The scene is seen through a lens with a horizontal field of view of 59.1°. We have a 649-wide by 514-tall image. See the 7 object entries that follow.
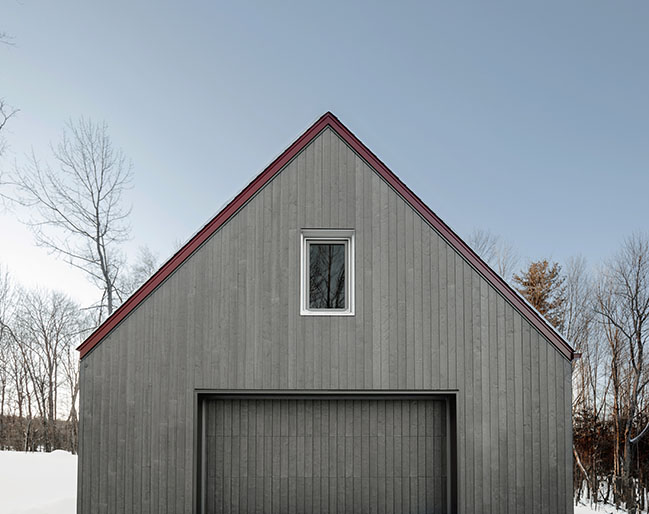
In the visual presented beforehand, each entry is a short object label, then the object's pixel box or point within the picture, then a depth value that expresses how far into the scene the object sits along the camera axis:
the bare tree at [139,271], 22.09
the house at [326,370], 8.51
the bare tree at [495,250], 24.28
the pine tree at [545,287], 24.39
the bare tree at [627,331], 18.64
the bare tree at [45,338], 24.06
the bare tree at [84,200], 19.59
